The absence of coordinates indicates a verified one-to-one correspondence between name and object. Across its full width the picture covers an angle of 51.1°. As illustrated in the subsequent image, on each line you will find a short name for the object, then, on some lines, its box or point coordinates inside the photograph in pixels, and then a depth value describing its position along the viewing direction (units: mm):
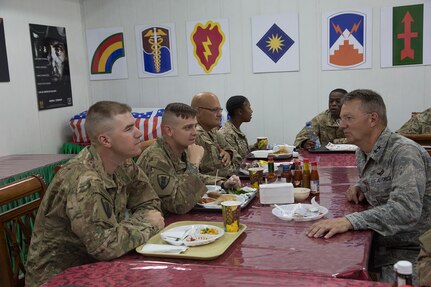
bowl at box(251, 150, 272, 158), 3811
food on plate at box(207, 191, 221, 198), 2512
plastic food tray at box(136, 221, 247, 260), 1634
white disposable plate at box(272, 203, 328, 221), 2064
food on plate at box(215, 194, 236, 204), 2403
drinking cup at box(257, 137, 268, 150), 4161
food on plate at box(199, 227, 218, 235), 1866
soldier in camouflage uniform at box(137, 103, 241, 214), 2271
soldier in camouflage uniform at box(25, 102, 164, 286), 1708
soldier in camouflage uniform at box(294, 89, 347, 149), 4715
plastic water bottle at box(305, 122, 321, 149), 4086
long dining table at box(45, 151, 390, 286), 1376
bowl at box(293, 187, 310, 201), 2387
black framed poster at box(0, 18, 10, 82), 4594
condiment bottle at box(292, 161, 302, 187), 2672
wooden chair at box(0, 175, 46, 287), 1877
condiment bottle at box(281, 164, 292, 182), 2791
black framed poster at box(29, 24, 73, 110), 5164
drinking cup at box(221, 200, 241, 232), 1879
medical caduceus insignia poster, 5906
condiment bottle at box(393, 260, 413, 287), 1053
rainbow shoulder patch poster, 6109
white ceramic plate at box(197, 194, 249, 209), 2299
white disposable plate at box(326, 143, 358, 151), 3893
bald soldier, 3514
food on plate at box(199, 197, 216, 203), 2404
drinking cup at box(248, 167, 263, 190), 2723
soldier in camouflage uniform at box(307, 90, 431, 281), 1943
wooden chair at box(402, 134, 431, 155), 3139
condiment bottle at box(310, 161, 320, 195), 2529
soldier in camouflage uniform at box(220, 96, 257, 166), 4191
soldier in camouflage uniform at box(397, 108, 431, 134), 4320
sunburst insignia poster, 5527
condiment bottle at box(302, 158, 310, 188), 2605
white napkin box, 2352
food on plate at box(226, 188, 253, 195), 2539
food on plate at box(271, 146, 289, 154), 3857
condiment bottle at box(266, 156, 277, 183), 2771
